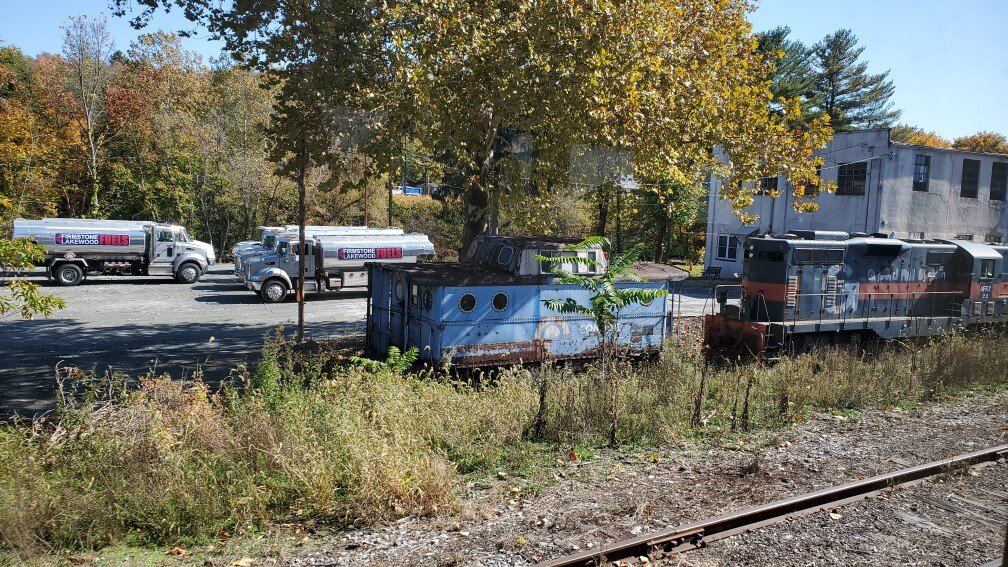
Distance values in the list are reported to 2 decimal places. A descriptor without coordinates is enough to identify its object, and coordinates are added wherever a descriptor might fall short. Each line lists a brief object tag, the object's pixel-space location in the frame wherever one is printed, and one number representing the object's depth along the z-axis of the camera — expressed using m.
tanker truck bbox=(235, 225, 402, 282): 25.89
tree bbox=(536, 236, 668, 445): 9.86
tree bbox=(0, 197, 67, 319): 6.92
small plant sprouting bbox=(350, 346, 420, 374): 10.12
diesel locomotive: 14.19
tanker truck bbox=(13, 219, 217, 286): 26.25
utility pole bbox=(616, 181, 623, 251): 32.06
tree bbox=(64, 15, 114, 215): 35.84
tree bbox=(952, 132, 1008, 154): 55.66
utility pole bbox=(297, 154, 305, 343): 13.67
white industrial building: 27.50
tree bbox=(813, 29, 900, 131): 46.34
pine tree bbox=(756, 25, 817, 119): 34.41
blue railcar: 11.91
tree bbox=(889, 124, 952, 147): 54.41
